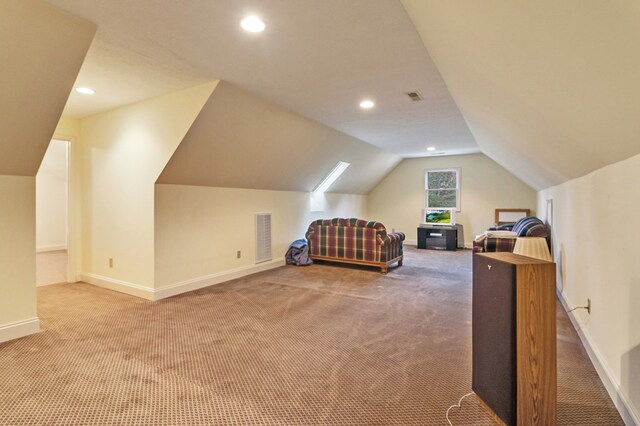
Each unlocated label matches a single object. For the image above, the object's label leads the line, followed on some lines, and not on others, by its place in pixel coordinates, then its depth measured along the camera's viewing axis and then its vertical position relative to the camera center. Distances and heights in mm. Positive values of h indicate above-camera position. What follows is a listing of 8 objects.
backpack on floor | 5699 -788
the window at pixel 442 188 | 8203 +545
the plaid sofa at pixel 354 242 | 5133 -537
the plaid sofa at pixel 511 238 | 4453 -441
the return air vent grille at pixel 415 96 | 3539 +1274
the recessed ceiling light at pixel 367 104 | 3858 +1285
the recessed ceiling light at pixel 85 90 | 3303 +1255
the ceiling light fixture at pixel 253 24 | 2102 +1243
